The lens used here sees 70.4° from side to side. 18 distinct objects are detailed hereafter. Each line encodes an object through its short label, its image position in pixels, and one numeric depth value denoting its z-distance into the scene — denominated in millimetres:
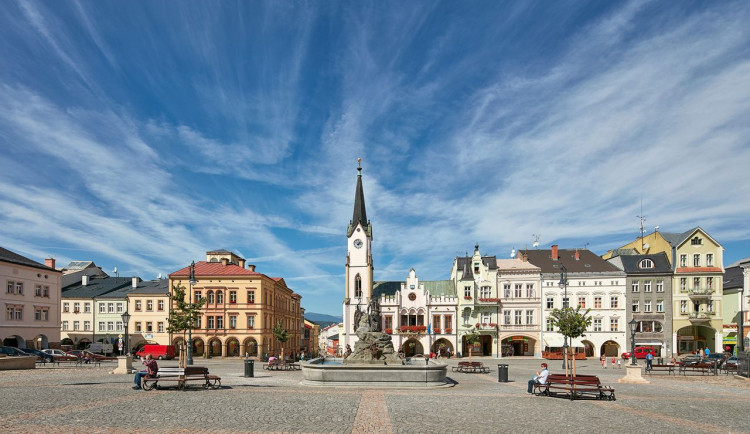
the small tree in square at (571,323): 36188
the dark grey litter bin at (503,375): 27358
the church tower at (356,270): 61469
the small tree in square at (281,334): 56112
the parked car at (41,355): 38156
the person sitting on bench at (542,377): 20875
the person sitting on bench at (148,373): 21500
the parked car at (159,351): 50644
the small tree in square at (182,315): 34625
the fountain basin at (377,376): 23047
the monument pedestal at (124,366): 29828
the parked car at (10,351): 38156
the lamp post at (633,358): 29656
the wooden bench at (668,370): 33844
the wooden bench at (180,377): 21400
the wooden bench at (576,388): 19469
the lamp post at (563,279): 31525
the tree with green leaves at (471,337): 58594
